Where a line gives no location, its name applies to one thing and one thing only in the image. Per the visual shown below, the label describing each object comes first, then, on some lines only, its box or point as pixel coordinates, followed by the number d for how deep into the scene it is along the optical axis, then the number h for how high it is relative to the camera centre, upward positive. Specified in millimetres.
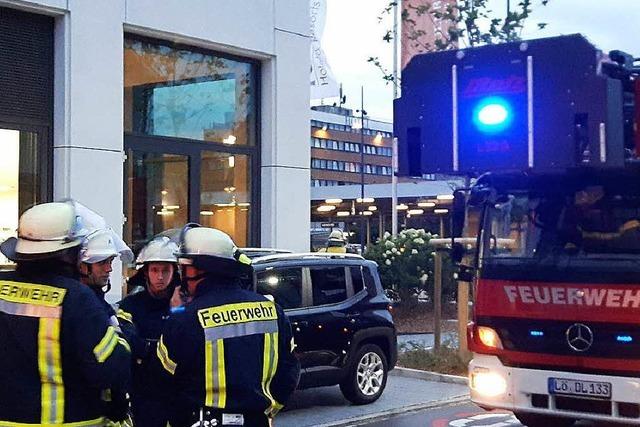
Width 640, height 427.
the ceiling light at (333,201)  50928 +618
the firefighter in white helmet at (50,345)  3641 -539
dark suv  9594 -1177
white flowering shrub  19578 -1108
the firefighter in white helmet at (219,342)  3861 -567
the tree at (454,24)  16828 +3688
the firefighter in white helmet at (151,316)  4289 -611
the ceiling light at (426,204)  46250 +397
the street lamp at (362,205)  50209 +367
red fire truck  6988 +56
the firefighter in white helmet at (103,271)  3922 -284
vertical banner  19141 +3273
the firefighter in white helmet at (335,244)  16689 -659
